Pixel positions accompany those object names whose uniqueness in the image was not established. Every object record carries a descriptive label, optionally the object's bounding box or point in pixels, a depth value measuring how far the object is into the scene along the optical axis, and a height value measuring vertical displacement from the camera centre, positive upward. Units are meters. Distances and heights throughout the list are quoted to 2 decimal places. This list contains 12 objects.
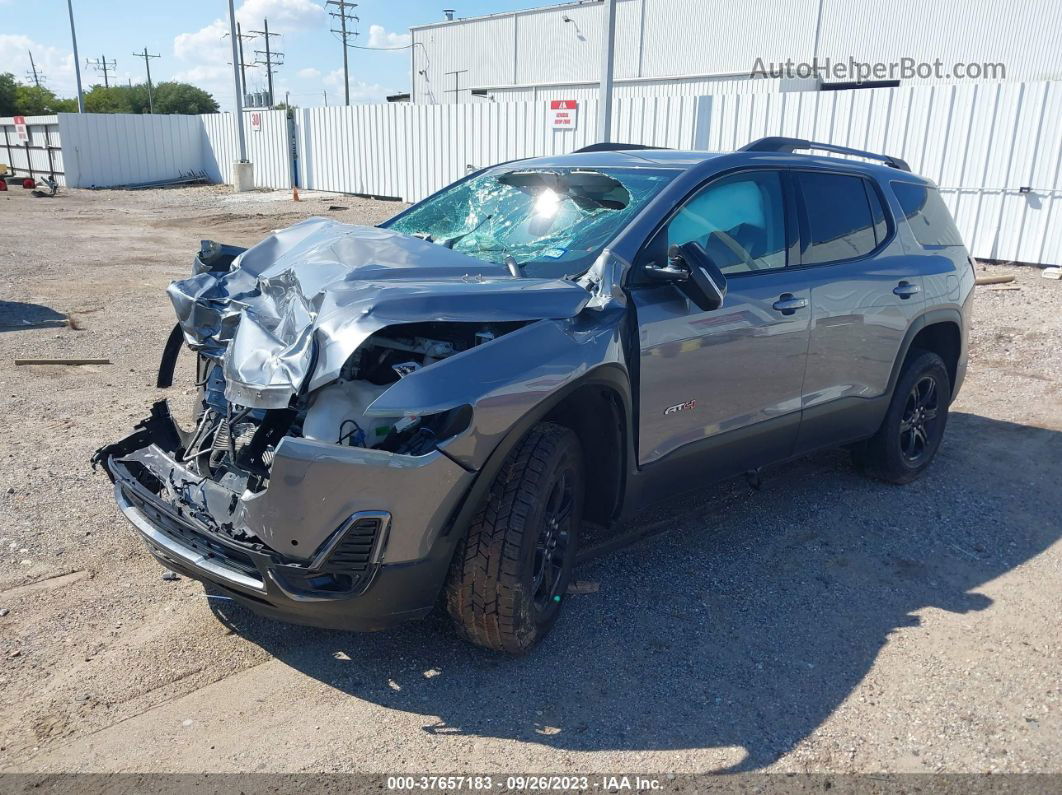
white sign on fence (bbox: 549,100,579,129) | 18.75 +0.30
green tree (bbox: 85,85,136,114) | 72.81 +1.59
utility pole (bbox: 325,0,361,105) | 60.59 +7.06
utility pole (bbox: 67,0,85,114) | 43.97 +2.71
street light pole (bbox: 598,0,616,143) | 14.62 +1.02
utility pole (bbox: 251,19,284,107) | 66.50 +5.05
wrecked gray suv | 2.87 -0.92
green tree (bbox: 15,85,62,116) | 59.19 +1.27
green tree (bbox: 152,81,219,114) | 75.44 +1.79
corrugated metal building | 26.17 +3.15
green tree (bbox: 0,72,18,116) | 55.62 +1.33
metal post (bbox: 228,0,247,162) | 29.44 +0.53
